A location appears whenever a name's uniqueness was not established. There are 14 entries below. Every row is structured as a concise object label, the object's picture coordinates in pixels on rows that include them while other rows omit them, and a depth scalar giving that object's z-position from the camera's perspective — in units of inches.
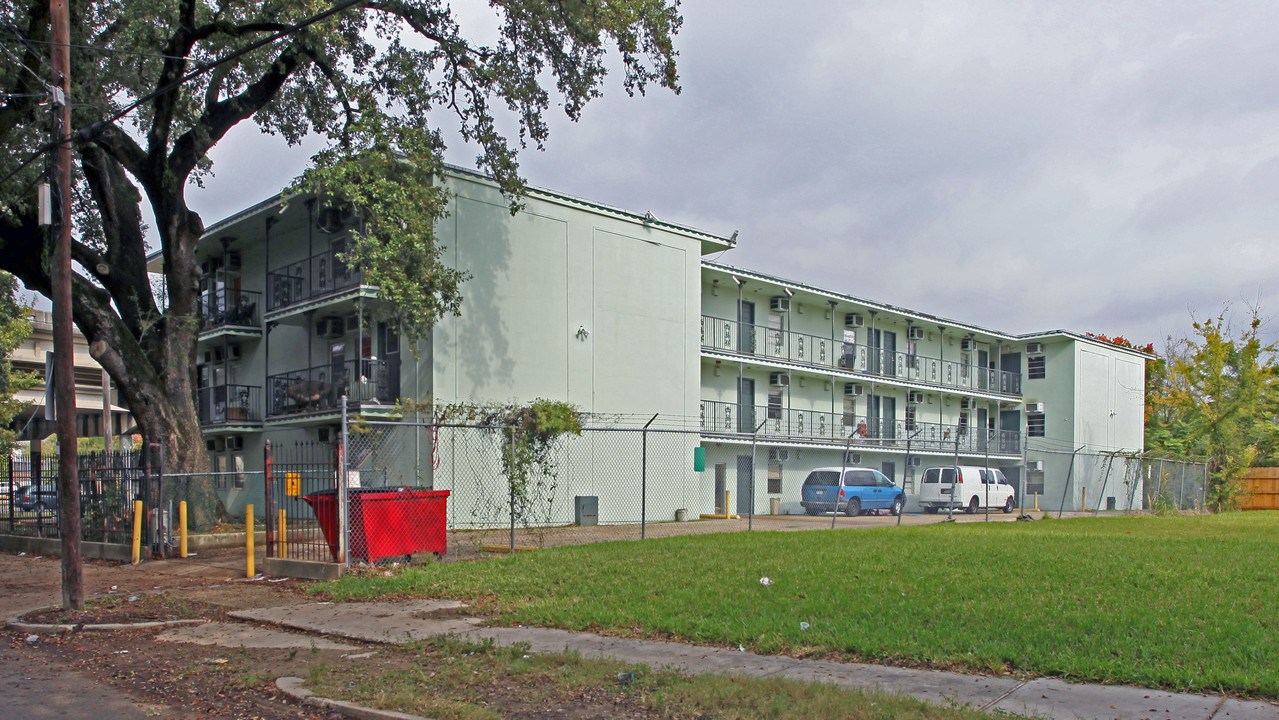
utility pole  435.5
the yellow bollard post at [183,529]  669.9
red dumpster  517.3
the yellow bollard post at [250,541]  557.9
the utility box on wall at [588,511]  954.7
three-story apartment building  969.5
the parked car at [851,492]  1217.4
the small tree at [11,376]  1453.0
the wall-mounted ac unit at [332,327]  1079.0
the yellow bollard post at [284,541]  573.2
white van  1339.8
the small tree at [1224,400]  1279.5
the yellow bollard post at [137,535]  658.2
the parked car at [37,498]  823.1
